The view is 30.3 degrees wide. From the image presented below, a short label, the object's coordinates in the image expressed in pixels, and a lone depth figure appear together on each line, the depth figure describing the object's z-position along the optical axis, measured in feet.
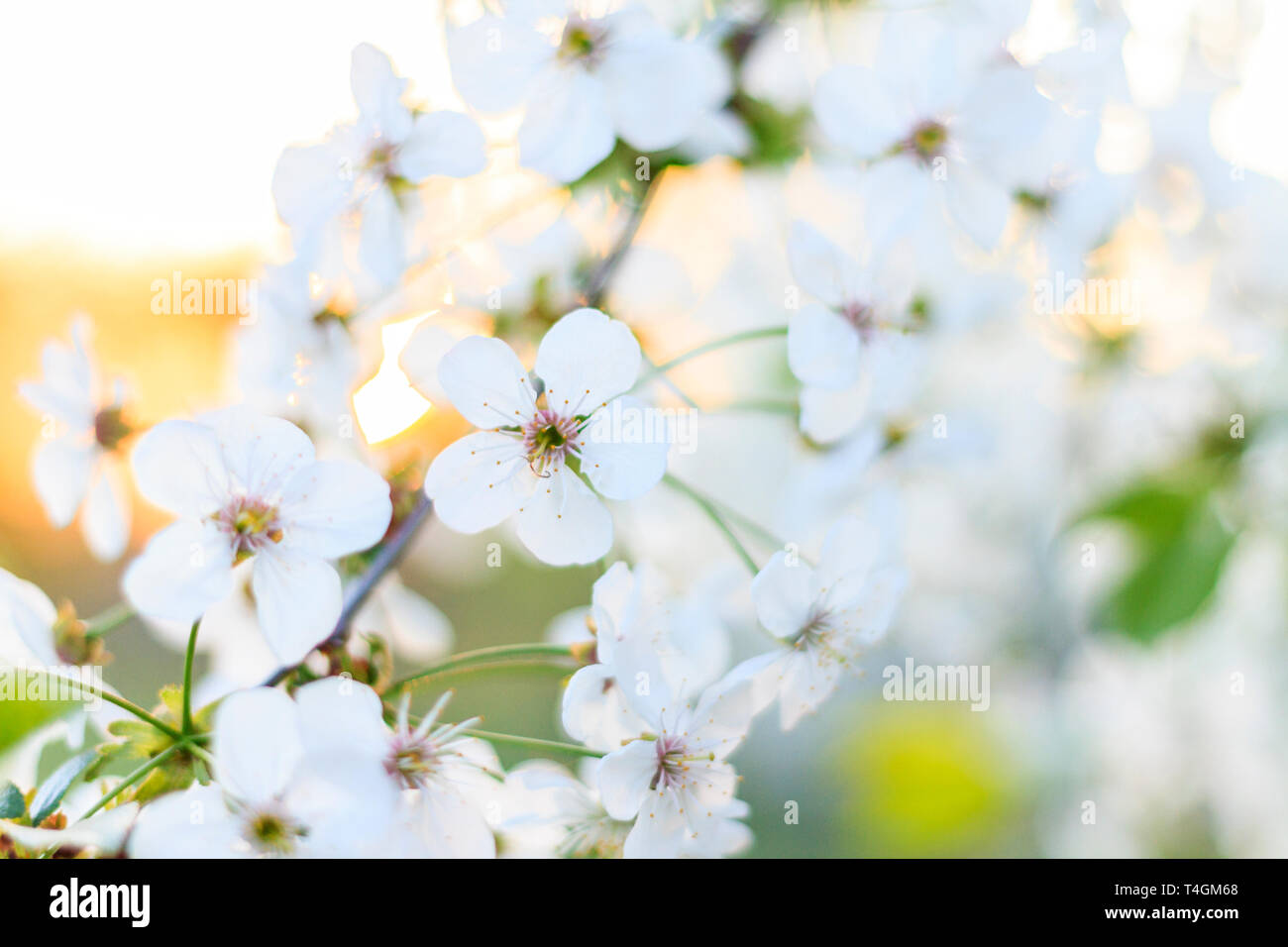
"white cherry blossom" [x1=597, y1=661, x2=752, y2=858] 0.88
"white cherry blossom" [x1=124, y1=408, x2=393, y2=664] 0.87
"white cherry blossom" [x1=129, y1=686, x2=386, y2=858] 0.84
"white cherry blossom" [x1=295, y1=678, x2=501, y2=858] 0.85
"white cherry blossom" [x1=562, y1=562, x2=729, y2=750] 0.88
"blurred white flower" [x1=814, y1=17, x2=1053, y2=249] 0.95
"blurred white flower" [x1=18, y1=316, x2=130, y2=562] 1.00
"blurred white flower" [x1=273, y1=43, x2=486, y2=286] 0.92
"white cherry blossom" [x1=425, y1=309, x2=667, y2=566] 0.88
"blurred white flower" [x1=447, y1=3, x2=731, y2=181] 0.91
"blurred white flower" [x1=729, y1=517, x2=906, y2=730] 0.92
